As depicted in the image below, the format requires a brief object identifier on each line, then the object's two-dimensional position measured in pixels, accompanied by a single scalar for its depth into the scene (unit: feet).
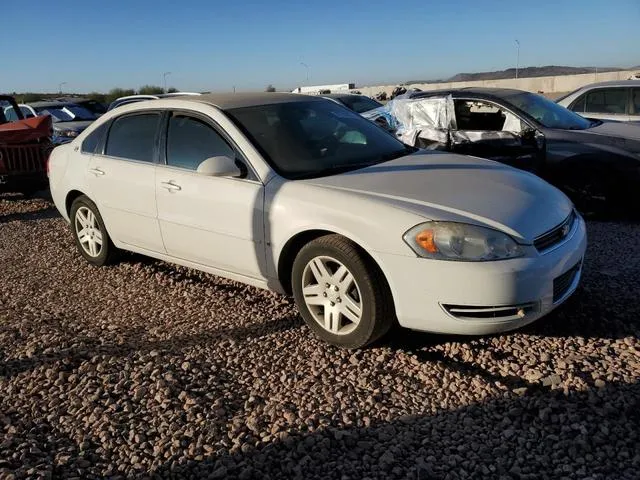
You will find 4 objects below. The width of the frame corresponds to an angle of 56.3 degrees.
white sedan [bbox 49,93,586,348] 10.99
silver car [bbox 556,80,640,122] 29.53
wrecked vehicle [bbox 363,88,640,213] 22.26
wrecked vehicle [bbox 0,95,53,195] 30.35
